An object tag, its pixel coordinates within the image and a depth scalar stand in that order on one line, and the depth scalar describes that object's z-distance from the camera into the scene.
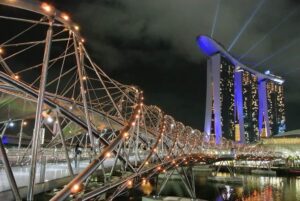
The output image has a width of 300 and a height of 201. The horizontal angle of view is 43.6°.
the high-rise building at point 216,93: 177.88
